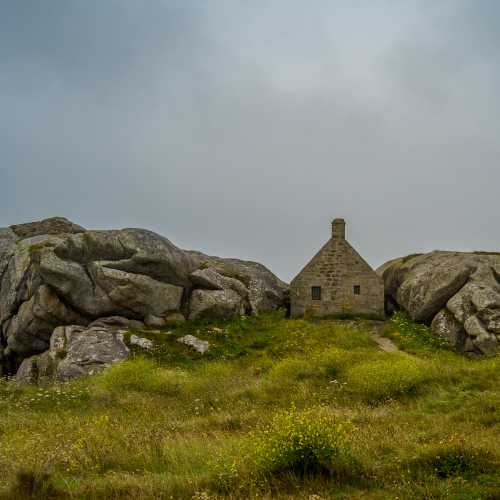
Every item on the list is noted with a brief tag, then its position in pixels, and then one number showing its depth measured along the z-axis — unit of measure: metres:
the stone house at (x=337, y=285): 35.19
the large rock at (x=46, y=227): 35.53
